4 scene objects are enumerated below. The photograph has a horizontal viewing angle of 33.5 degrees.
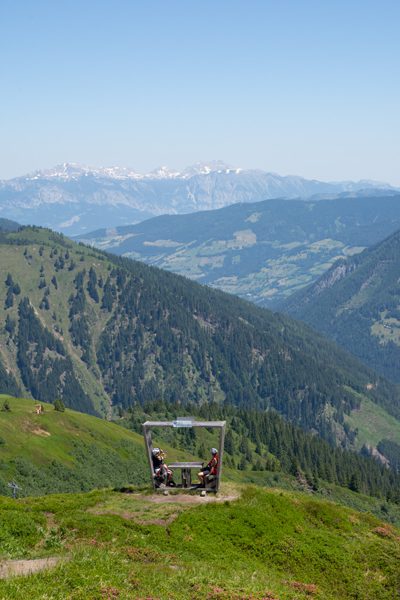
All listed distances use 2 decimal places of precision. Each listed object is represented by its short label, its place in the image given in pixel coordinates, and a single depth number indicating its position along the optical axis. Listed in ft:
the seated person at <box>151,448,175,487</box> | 178.70
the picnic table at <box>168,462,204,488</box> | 175.01
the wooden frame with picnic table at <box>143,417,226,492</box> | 167.73
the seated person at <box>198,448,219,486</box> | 172.65
